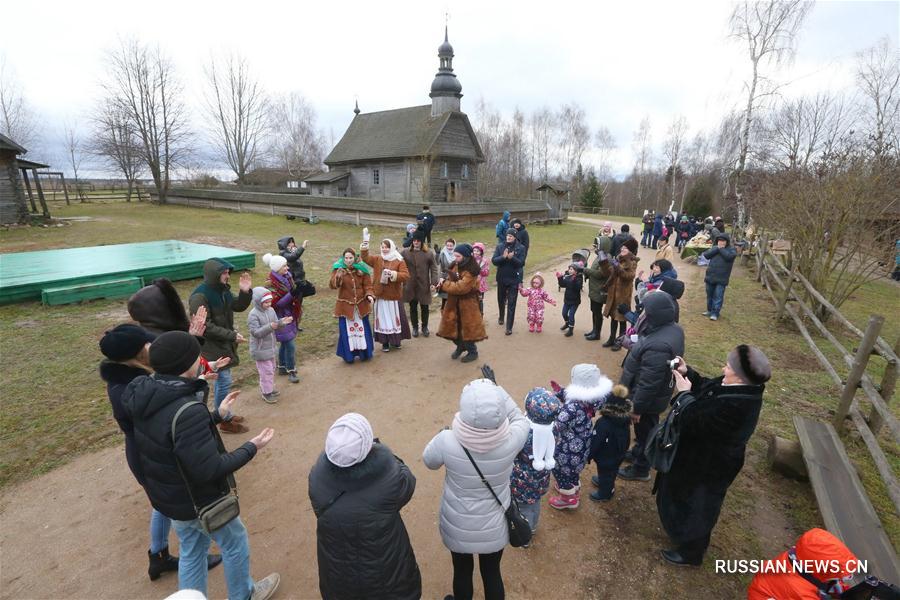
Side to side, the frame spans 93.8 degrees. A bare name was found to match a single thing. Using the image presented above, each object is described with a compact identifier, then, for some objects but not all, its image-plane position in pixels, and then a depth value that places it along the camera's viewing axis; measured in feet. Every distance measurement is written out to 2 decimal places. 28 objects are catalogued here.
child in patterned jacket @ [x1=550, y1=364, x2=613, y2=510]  10.12
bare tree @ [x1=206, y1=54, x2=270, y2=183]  133.81
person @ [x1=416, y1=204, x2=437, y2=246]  31.98
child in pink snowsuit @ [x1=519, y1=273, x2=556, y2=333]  25.28
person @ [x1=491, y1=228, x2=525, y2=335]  23.67
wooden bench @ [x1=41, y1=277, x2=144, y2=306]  27.78
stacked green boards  28.22
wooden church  97.35
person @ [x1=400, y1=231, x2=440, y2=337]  23.67
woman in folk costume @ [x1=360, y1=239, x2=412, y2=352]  21.15
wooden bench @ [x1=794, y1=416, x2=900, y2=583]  9.01
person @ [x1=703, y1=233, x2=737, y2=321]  28.87
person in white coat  7.43
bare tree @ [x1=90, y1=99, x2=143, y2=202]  109.29
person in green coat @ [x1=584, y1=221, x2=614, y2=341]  23.17
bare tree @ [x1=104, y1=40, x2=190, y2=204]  110.52
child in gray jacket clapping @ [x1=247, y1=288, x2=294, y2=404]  15.99
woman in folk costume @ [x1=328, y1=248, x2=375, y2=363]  19.85
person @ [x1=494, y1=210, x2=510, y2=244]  41.02
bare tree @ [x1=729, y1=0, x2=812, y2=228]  63.48
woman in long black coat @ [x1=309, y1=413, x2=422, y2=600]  6.41
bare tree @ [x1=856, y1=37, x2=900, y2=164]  59.05
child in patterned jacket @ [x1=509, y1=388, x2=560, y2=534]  8.98
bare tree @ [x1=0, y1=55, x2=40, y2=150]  117.77
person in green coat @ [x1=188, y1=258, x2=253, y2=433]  14.16
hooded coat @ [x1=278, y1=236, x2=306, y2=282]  24.45
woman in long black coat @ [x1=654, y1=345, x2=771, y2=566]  8.73
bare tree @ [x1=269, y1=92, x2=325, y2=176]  175.11
